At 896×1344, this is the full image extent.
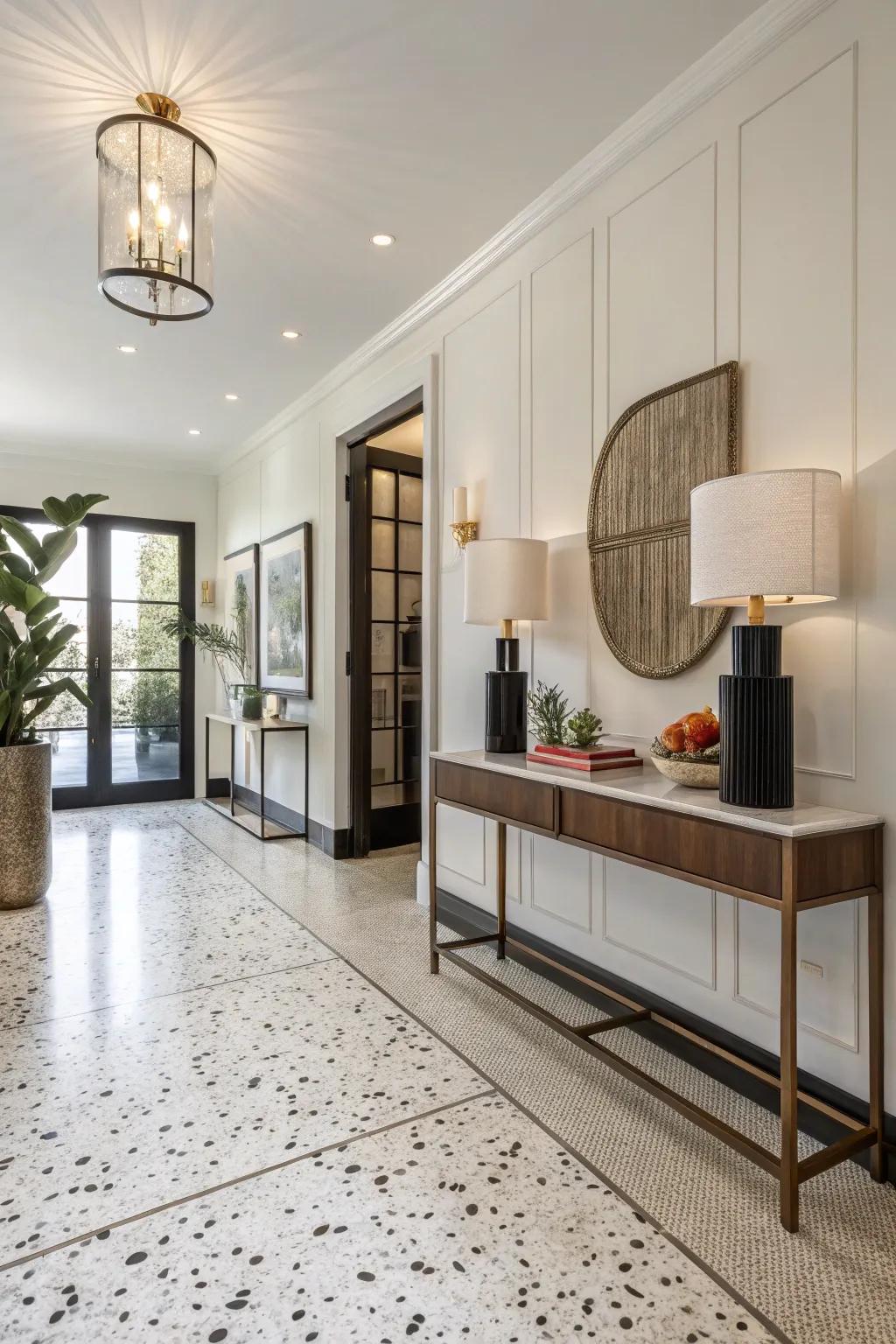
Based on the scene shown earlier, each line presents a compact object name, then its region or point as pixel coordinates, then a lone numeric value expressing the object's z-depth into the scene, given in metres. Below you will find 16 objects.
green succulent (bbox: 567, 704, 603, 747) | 2.36
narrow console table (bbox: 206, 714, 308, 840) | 4.98
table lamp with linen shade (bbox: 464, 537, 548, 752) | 2.70
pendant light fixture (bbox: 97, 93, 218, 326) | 2.19
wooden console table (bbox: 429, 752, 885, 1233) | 1.60
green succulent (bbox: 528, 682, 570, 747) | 2.51
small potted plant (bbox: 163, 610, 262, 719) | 6.31
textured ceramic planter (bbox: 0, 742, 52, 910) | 3.72
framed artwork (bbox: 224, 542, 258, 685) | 5.96
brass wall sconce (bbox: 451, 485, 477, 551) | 3.28
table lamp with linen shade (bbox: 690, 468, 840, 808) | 1.67
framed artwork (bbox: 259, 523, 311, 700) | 5.04
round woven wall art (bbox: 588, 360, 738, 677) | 2.21
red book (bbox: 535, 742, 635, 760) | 2.25
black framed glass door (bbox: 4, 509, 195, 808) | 6.20
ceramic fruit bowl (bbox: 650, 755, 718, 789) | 1.95
